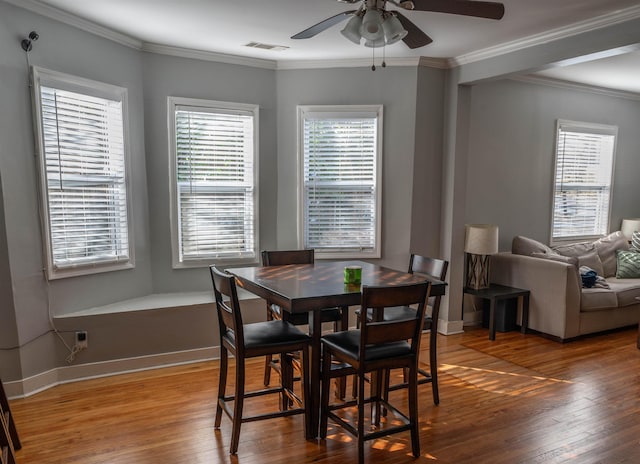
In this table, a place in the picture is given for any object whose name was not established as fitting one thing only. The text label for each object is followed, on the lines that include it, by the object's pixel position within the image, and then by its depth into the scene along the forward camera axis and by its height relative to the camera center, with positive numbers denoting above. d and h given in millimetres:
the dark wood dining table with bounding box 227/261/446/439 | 2489 -606
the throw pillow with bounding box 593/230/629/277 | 5582 -764
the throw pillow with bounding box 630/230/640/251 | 5703 -689
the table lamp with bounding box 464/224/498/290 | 4539 -648
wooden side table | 4559 -1094
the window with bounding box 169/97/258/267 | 4246 +1
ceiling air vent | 4012 +1159
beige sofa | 4430 -1061
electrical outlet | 3551 -1199
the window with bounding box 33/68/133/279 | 3367 +53
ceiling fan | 2273 +831
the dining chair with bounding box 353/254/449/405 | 2971 -883
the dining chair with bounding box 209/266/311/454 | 2500 -891
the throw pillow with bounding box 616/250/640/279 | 5363 -920
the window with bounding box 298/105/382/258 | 4570 +29
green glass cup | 2812 -557
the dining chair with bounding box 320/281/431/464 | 2354 -892
